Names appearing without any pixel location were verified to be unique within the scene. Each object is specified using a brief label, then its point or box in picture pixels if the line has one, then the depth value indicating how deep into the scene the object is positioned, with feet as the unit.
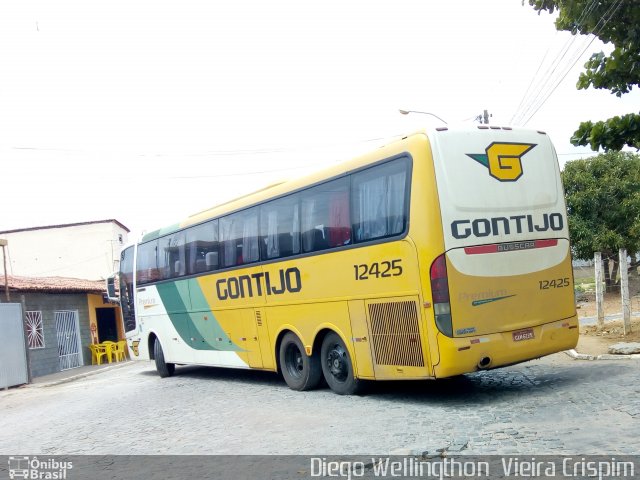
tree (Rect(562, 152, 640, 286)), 83.35
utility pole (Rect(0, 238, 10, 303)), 63.95
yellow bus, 26.76
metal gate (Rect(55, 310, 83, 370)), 78.44
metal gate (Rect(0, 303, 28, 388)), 60.90
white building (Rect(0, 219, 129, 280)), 118.11
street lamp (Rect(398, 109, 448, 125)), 67.68
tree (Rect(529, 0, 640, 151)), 33.19
